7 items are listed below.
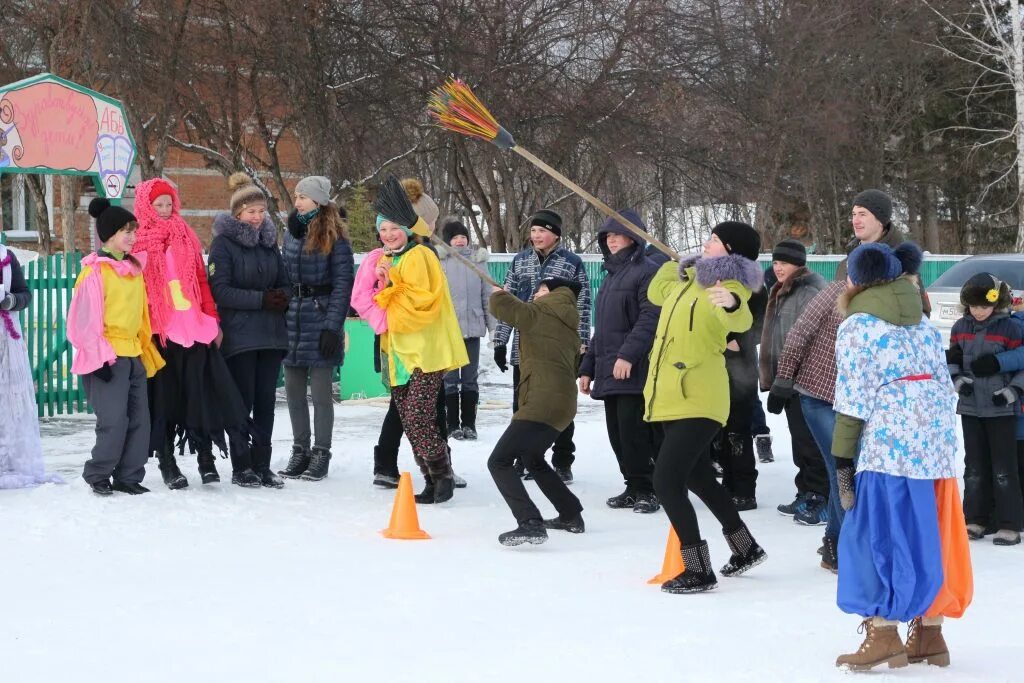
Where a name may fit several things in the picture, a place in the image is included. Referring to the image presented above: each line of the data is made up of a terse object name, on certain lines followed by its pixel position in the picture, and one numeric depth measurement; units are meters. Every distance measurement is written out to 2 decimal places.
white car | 28.46
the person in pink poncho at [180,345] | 13.81
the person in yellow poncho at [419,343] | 13.58
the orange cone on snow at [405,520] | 12.16
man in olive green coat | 11.78
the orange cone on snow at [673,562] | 10.63
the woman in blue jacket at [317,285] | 14.52
